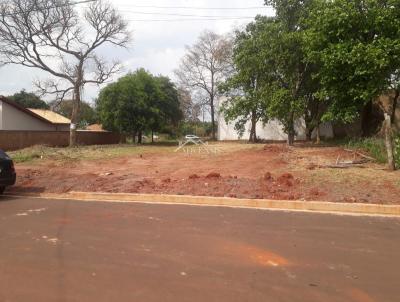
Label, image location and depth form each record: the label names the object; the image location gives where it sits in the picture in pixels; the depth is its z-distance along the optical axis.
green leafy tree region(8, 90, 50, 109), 67.62
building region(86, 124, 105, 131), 65.94
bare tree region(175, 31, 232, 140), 52.59
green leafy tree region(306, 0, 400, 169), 19.56
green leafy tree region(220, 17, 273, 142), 26.00
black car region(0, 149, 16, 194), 11.89
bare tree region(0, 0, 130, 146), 33.16
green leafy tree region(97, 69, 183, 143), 41.25
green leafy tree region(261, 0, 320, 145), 24.62
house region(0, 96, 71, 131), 37.94
